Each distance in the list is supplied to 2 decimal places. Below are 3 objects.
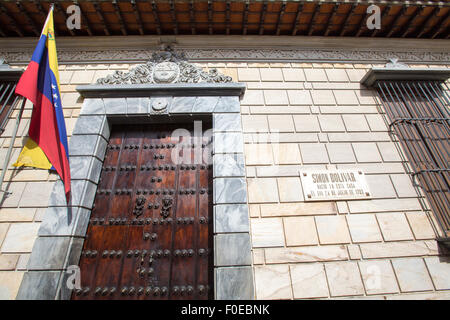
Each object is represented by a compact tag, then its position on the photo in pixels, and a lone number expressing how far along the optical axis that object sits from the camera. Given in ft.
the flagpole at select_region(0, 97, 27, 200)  8.25
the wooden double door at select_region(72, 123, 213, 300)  7.73
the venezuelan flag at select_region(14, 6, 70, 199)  8.11
